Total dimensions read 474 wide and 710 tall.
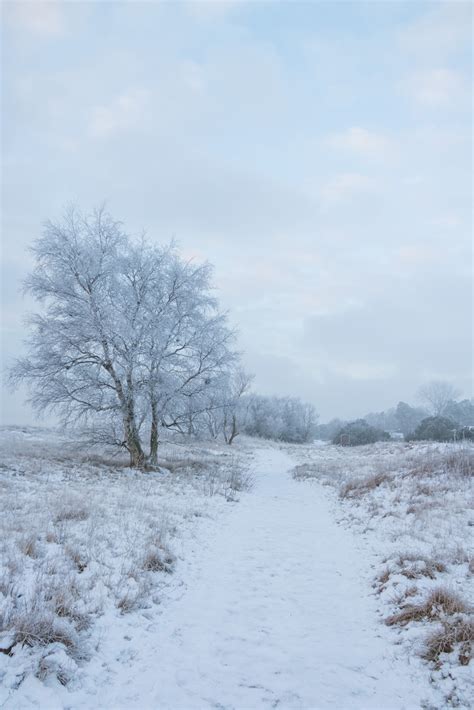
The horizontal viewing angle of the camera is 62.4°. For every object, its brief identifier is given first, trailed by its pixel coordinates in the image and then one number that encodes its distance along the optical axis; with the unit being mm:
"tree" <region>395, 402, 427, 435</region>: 103912
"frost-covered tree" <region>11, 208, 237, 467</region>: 15727
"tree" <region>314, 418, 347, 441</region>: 173300
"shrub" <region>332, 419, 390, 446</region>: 61594
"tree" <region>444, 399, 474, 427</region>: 88125
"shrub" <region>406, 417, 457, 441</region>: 44381
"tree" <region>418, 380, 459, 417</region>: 90875
